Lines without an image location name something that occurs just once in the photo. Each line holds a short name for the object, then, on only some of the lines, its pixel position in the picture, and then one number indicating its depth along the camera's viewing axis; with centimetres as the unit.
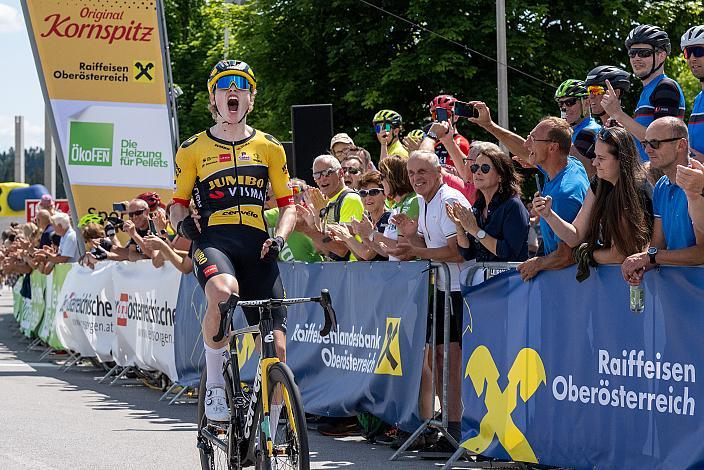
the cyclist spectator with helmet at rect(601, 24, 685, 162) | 1431
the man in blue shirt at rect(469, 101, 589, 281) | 1384
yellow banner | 3561
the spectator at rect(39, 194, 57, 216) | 4048
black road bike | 1106
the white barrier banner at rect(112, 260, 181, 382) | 2400
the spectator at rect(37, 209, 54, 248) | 3851
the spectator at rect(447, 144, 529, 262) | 1530
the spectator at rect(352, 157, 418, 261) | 1741
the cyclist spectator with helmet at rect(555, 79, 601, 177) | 1586
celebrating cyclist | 1290
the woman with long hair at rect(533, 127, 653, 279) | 1227
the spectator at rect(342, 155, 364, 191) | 2110
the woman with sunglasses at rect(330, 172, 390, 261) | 1817
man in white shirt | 1576
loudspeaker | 2893
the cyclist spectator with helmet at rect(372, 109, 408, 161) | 2280
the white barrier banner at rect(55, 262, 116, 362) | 2792
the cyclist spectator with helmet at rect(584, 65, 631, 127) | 1536
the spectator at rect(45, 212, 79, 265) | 3444
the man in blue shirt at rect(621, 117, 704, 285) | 1150
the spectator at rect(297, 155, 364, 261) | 1923
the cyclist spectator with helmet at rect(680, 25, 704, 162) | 1355
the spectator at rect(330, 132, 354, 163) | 2311
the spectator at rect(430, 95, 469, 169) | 1851
